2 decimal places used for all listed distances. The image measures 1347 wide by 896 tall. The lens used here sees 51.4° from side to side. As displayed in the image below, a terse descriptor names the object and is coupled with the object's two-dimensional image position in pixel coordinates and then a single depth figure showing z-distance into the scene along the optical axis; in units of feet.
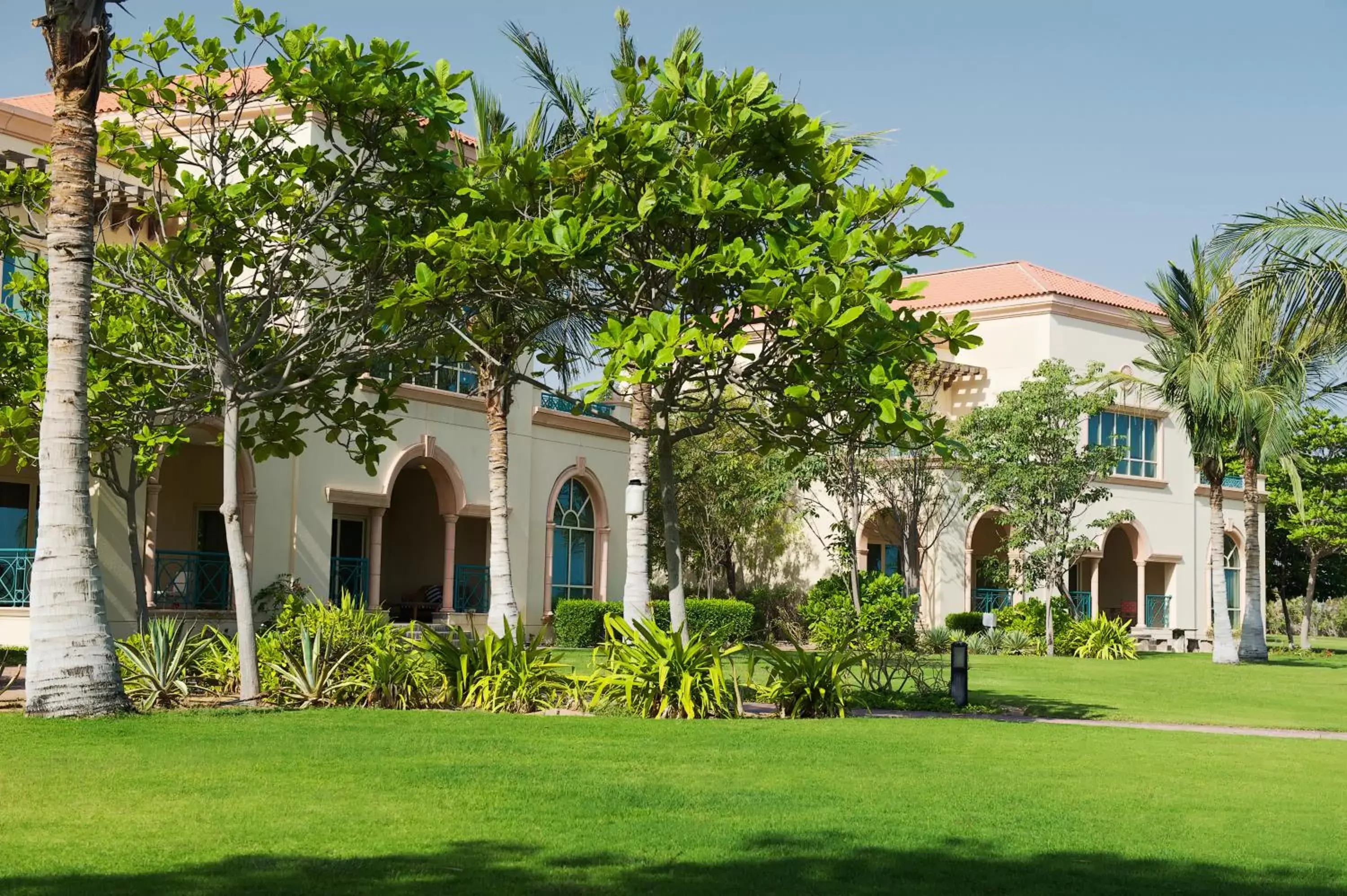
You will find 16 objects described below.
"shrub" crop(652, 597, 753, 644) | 99.50
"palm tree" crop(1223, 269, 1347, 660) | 50.90
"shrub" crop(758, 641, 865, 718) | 47.83
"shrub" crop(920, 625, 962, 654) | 105.91
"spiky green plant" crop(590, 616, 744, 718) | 46.01
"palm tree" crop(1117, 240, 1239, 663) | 95.55
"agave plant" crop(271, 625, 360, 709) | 46.83
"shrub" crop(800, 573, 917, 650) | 99.76
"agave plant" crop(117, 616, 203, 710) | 44.93
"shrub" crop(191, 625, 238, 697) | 50.47
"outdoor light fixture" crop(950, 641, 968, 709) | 53.21
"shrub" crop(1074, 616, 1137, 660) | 107.76
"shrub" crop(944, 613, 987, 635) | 116.26
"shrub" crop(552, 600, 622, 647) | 94.68
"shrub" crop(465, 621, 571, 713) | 48.08
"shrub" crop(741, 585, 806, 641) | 115.65
